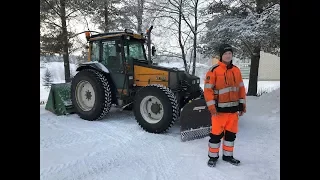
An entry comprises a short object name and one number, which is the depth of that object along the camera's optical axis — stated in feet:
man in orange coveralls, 11.09
